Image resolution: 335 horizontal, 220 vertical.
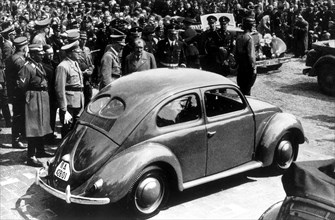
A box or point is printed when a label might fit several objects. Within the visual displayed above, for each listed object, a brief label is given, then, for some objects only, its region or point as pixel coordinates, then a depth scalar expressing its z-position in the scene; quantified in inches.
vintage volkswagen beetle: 204.4
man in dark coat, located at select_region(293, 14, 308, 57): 649.0
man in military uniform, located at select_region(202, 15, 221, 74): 434.0
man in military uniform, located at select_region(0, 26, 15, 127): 351.4
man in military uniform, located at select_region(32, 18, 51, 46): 376.5
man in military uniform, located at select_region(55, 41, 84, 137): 274.5
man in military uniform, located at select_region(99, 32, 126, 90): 302.5
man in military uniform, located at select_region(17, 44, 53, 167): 269.1
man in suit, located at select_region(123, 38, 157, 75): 307.1
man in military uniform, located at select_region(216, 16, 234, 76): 431.8
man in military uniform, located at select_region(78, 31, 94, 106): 315.9
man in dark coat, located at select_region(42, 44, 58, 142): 304.0
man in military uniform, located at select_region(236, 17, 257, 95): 360.8
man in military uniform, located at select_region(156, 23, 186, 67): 386.9
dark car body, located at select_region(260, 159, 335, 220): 122.6
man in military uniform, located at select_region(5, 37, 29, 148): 309.4
